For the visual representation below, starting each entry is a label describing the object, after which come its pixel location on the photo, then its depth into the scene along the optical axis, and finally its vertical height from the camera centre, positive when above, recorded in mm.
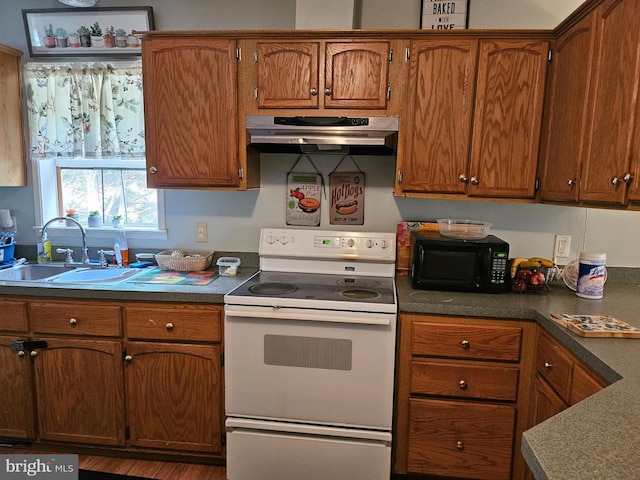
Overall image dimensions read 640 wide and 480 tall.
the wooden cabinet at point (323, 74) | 2016 +587
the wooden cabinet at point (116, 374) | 1956 -921
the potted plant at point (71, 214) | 2666 -189
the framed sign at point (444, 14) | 2199 +975
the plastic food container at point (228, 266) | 2289 -435
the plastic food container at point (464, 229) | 2098 -178
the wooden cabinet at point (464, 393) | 1787 -884
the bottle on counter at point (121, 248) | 2508 -383
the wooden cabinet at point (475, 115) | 1947 +391
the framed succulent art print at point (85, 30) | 2406 +932
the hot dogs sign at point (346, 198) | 2410 -35
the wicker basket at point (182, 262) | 2355 -431
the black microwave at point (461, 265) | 1965 -340
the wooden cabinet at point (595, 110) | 1433 +348
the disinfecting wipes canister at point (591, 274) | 1871 -351
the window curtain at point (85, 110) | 2426 +458
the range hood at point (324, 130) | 1969 +298
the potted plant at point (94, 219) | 2609 -214
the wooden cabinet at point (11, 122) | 2426 +375
